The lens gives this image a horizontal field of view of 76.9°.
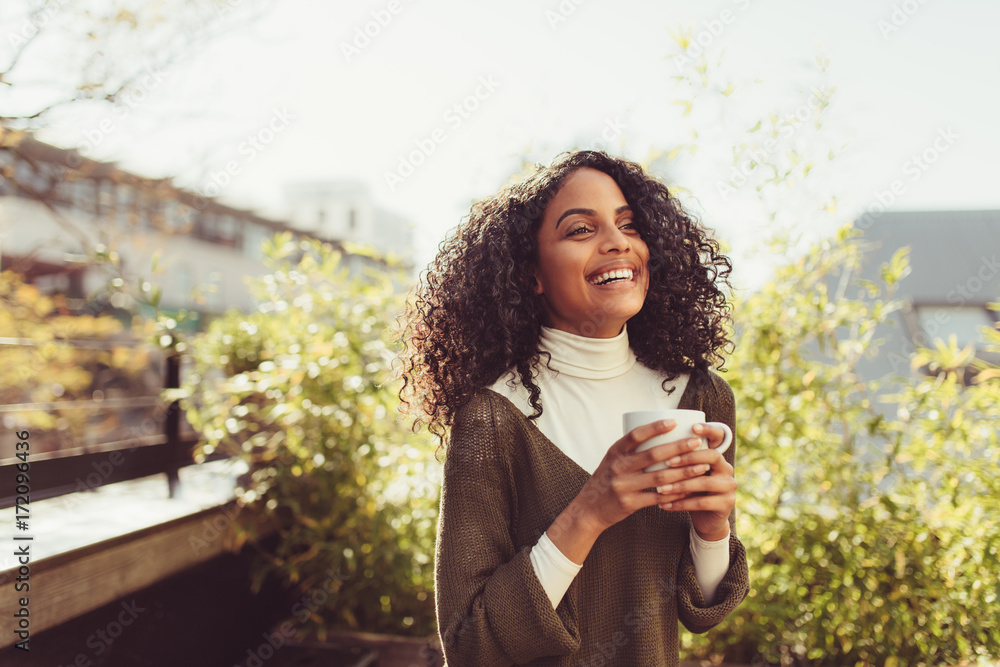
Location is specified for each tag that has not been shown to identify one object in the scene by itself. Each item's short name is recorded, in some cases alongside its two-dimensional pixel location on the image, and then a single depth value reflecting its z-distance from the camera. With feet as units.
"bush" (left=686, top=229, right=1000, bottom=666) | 6.03
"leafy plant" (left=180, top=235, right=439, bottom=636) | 7.30
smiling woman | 2.77
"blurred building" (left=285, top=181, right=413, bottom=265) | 127.65
